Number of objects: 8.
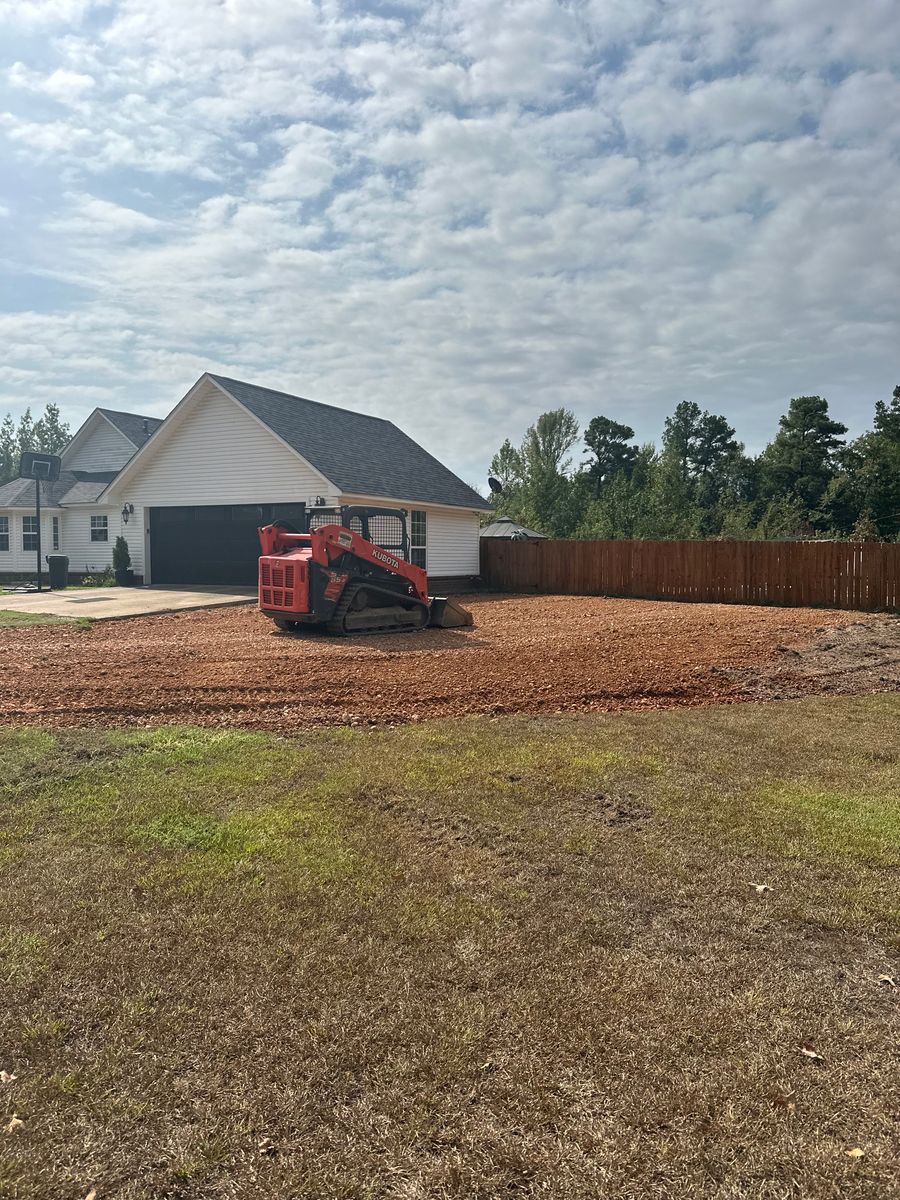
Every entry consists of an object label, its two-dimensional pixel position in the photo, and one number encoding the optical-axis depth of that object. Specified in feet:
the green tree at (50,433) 275.39
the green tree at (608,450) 218.38
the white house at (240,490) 68.08
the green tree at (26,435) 273.54
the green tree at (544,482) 167.12
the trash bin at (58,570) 74.74
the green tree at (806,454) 165.48
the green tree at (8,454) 247.50
